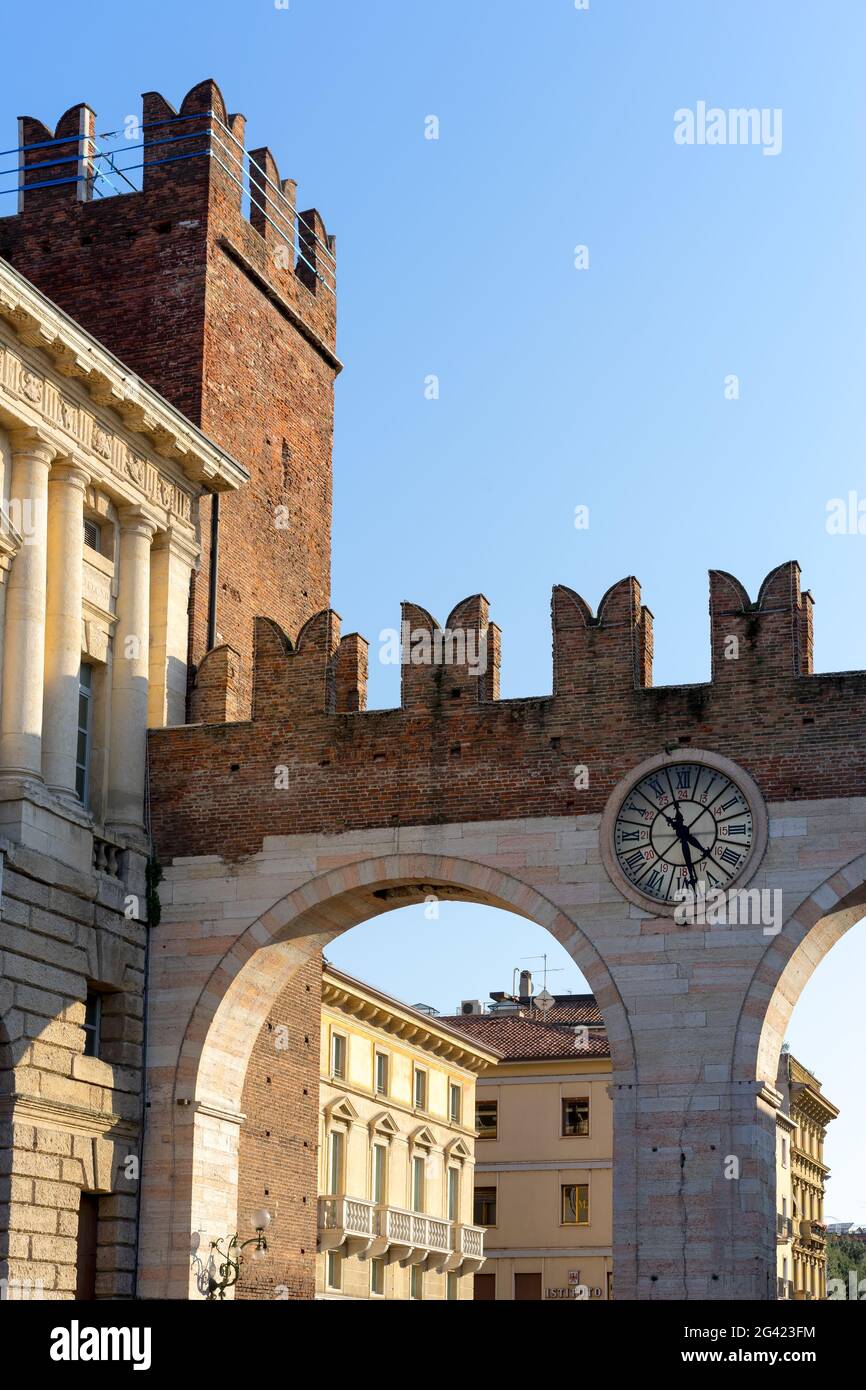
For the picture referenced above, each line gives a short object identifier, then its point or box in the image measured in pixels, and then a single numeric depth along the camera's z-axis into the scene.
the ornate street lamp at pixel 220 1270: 26.77
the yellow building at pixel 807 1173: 84.38
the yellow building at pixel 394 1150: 53.31
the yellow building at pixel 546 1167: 69.19
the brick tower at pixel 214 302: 31.88
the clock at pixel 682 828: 26.28
